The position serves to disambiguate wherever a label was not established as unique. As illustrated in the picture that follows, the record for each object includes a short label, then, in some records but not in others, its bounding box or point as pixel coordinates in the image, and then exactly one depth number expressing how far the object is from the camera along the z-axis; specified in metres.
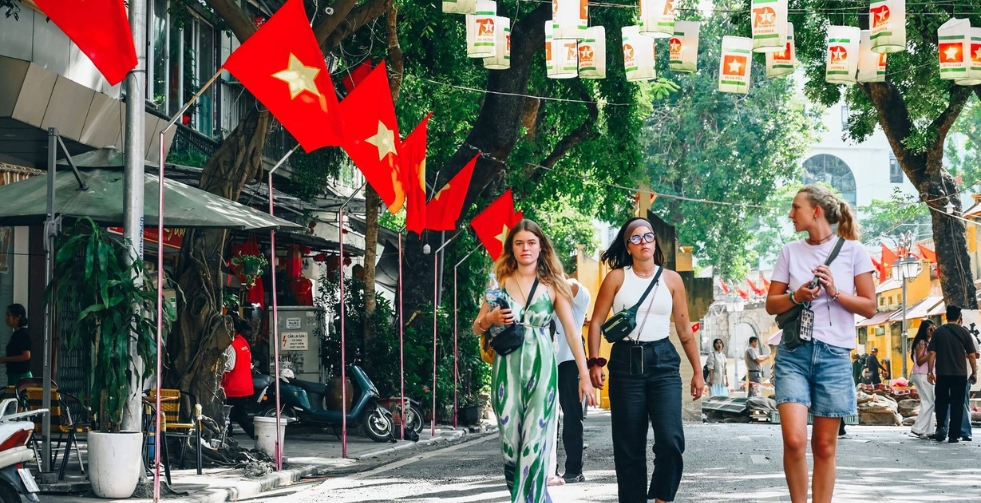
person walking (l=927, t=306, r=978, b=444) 17.44
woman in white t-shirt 7.23
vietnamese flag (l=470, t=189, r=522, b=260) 20.98
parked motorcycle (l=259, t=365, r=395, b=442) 17.86
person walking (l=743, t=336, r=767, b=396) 28.50
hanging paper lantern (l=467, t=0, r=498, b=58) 16.39
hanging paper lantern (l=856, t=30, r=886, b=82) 17.36
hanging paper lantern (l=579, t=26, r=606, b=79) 17.25
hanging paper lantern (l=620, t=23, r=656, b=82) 17.23
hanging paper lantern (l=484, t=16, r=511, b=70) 16.67
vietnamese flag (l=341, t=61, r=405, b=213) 14.38
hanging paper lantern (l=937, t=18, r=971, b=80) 16.84
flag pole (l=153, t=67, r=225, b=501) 9.96
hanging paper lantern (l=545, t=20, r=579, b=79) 17.27
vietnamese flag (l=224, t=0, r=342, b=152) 10.80
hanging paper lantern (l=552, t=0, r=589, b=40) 15.68
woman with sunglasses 7.74
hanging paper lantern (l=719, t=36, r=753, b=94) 17.52
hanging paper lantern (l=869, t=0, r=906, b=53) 15.54
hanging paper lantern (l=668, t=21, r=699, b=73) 17.09
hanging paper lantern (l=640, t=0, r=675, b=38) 15.25
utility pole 10.48
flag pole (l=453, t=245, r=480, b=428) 21.41
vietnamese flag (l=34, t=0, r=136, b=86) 10.08
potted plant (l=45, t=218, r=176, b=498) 9.99
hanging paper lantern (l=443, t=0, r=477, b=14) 15.52
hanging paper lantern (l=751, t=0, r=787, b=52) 15.28
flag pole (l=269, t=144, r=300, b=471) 13.00
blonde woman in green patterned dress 7.52
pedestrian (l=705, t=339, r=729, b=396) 32.31
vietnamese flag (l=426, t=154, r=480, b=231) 19.72
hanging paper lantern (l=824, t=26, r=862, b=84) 17.22
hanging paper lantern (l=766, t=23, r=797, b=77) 17.23
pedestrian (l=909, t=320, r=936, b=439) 18.52
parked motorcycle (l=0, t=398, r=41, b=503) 7.84
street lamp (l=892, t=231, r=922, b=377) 36.88
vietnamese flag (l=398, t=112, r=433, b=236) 17.36
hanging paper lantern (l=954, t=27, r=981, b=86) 16.84
